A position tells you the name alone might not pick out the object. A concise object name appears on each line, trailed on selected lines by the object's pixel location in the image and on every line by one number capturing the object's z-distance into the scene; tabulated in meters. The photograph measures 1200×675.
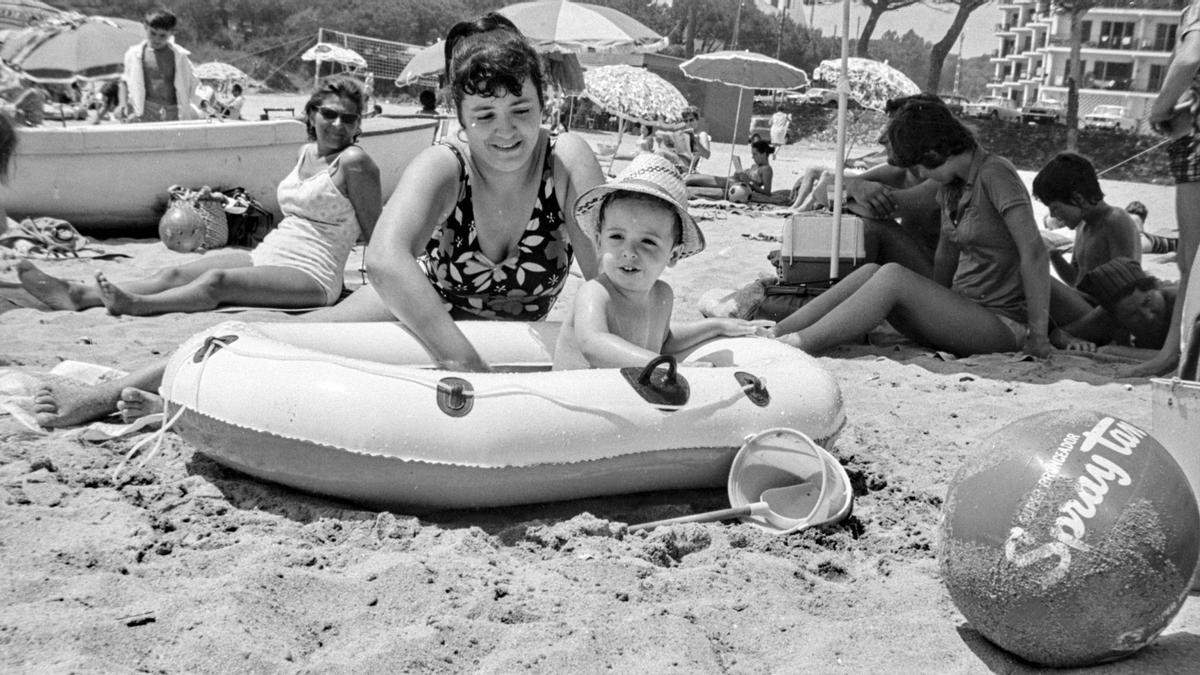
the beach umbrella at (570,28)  15.00
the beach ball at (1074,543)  1.93
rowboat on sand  7.95
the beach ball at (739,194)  13.63
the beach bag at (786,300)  5.75
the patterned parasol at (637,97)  18.84
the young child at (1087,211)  5.36
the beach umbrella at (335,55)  33.06
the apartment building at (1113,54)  60.97
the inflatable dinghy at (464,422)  2.81
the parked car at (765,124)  32.57
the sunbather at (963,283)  4.96
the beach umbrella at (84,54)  23.95
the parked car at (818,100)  38.56
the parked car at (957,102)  37.33
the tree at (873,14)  39.41
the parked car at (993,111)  39.59
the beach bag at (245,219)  7.92
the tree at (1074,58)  28.69
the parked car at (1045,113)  37.56
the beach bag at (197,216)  7.52
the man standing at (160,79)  9.00
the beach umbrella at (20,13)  8.35
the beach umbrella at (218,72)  28.64
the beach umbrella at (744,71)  18.61
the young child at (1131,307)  5.15
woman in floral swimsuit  3.32
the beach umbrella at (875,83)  14.52
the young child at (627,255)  3.21
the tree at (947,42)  32.03
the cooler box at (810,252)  5.79
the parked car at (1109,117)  44.78
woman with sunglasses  5.42
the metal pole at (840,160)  5.61
